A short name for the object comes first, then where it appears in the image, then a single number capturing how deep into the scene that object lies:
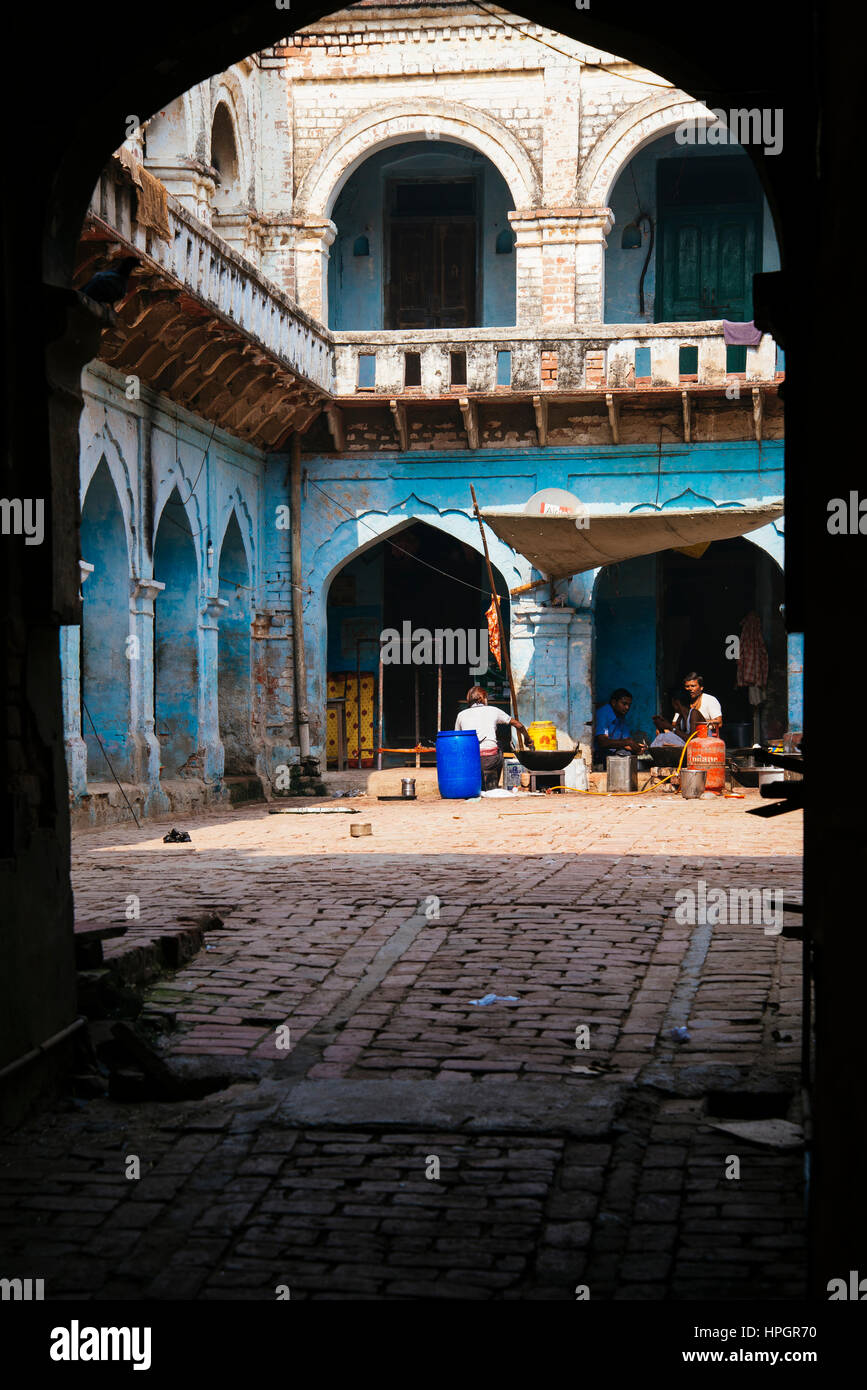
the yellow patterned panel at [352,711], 21.98
